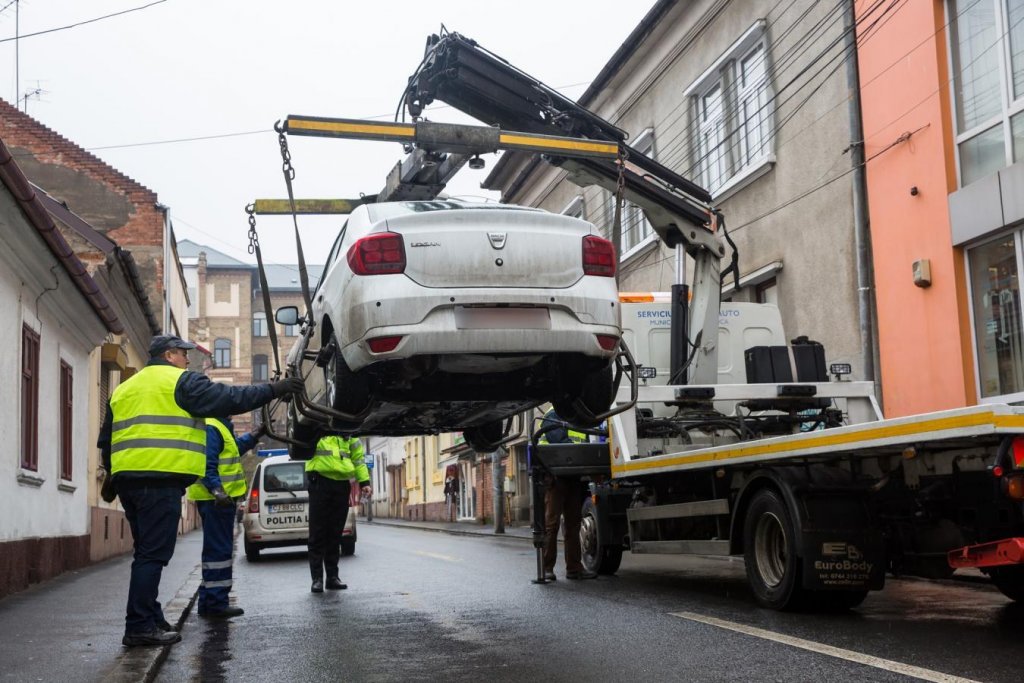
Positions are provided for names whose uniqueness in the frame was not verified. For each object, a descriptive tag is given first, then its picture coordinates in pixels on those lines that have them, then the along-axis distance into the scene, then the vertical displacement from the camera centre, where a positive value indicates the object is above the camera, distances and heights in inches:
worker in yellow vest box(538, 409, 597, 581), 467.8 -10.8
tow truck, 271.7 +8.2
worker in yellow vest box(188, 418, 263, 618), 367.9 -0.9
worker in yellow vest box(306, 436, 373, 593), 450.9 +0.2
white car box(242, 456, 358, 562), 714.2 -2.8
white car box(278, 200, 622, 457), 258.8 +40.1
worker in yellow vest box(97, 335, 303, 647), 293.3 +13.0
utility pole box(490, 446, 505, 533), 1125.1 +1.8
